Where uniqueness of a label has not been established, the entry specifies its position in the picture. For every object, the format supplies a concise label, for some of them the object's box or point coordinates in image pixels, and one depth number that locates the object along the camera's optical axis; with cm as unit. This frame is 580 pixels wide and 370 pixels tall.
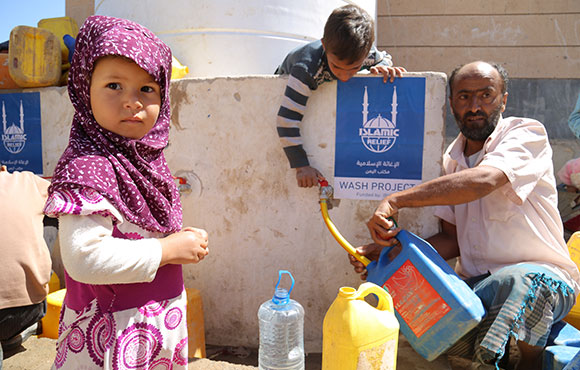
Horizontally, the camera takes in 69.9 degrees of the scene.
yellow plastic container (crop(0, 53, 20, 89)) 360
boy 245
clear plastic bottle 216
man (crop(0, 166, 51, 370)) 242
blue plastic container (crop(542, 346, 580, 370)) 195
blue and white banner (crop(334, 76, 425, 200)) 260
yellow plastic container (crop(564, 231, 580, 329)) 254
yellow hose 229
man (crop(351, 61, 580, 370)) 208
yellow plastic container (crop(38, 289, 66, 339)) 274
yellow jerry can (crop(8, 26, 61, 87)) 345
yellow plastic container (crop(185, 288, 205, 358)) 261
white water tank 365
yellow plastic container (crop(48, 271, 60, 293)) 309
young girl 121
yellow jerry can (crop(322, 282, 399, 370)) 166
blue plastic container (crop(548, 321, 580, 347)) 212
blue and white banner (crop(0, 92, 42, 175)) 346
